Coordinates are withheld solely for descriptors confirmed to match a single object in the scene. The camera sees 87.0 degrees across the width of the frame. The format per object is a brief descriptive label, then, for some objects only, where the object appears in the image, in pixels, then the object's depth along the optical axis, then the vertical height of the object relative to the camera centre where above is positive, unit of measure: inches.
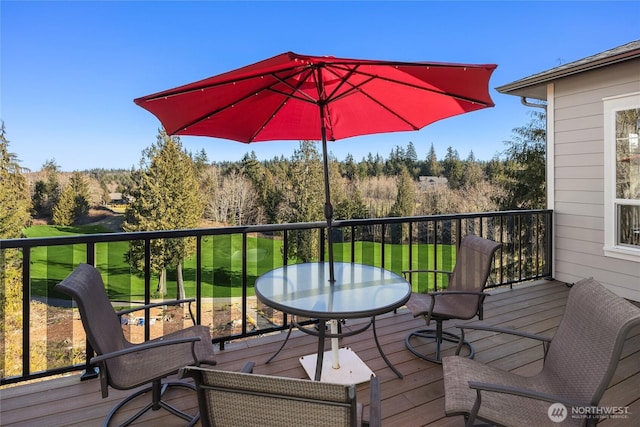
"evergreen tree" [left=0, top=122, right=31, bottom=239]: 706.8 +32.0
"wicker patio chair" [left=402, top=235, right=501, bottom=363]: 103.8 -29.7
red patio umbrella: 73.3 +30.1
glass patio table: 75.3 -21.5
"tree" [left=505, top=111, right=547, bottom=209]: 477.1 +65.5
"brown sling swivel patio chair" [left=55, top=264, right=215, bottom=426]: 67.9 -32.6
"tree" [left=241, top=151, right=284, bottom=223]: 1028.5 +71.8
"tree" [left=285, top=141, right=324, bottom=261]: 989.8 +69.5
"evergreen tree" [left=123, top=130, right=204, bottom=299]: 897.5 +28.8
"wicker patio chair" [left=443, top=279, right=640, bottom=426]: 55.9 -31.5
